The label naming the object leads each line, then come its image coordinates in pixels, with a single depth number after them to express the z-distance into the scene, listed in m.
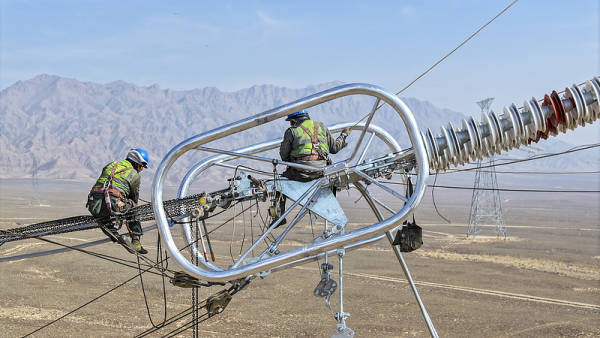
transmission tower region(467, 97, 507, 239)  40.91
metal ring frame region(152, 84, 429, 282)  5.50
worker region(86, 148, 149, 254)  7.96
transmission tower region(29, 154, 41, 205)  80.05
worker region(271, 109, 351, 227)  7.41
